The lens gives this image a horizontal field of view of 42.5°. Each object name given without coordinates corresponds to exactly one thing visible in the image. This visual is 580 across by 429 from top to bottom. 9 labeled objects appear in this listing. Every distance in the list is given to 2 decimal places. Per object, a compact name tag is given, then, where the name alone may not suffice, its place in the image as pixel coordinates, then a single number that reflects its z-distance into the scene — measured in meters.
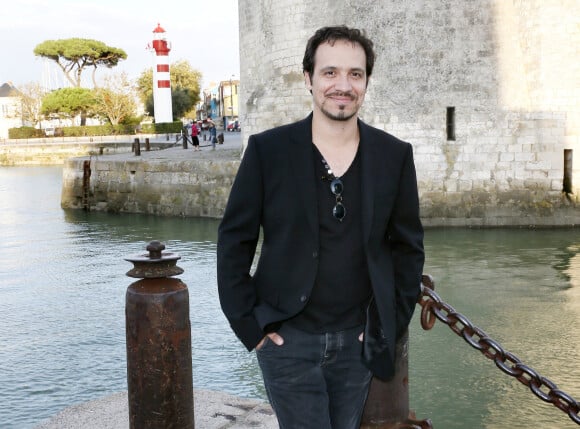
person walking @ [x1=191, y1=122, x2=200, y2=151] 22.84
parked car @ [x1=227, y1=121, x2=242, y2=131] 54.72
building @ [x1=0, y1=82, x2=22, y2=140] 64.34
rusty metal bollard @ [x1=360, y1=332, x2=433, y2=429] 2.51
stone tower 12.88
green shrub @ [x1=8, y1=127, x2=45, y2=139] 50.84
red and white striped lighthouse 48.91
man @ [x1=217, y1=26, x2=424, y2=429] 2.02
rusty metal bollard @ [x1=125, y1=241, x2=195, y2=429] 3.03
